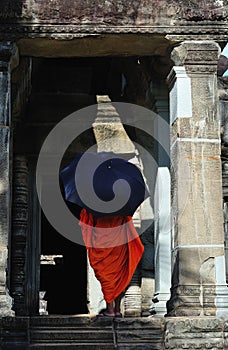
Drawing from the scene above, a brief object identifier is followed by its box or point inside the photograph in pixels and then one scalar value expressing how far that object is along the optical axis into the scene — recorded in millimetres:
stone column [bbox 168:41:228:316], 10387
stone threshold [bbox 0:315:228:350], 9842
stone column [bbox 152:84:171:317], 12512
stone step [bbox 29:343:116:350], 9890
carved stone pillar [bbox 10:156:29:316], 14321
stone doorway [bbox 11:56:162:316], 14353
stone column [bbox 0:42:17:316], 10211
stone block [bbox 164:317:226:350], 9825
